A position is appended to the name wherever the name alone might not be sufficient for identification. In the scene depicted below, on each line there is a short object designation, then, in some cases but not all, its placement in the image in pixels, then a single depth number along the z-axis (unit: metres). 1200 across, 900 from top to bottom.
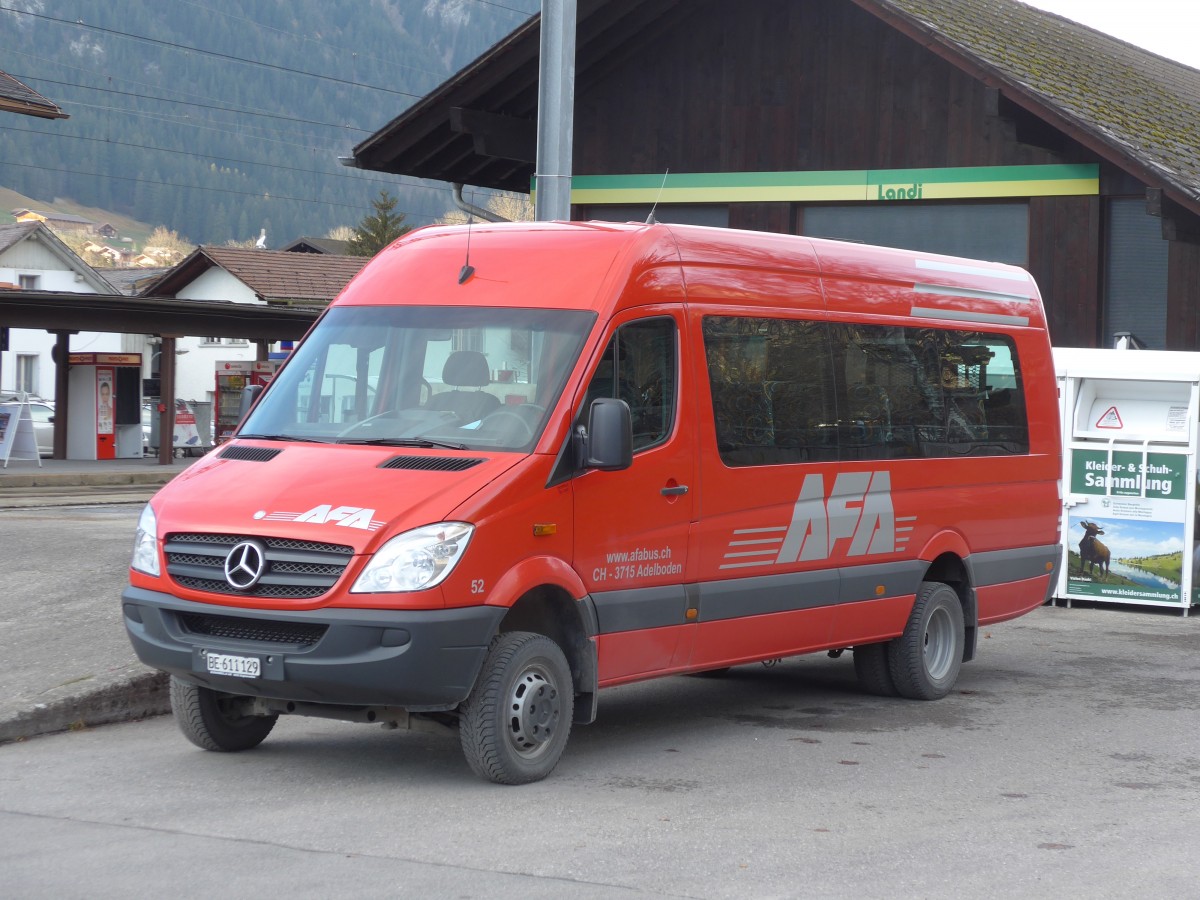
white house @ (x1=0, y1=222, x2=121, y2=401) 71.25
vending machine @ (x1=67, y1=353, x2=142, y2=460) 36.50
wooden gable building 16.66
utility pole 11.80
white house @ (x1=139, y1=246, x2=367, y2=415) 62.03
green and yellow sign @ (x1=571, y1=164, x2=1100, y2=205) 17.31
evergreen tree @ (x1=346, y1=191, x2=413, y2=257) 82.75
